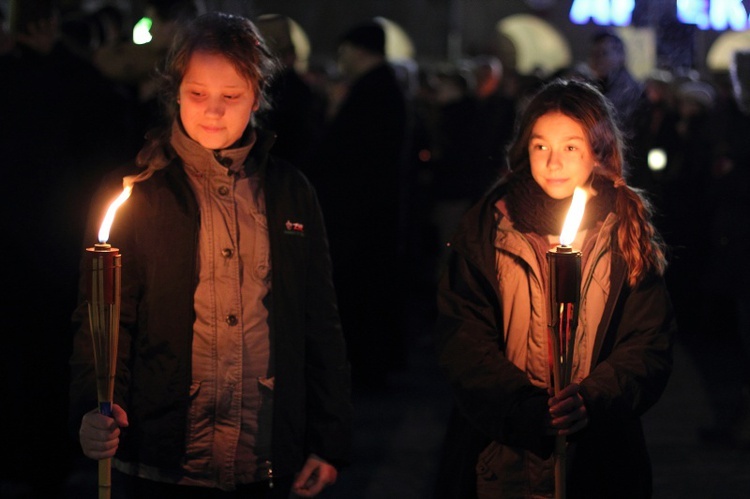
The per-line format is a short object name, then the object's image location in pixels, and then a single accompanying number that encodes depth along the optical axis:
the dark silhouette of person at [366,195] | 7.23
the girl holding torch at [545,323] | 3.13
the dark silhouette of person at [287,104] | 5.84
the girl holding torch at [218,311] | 2.95
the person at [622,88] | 6.02
